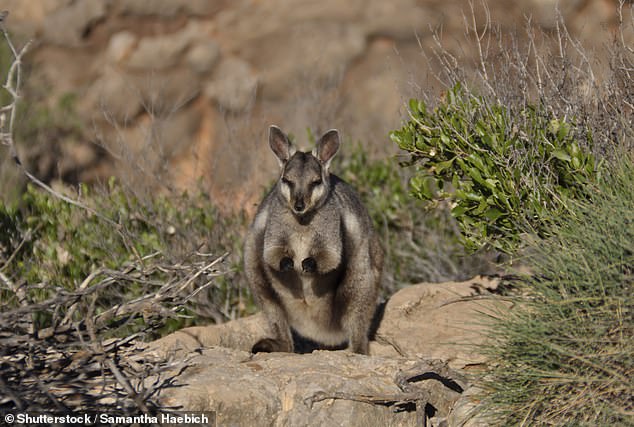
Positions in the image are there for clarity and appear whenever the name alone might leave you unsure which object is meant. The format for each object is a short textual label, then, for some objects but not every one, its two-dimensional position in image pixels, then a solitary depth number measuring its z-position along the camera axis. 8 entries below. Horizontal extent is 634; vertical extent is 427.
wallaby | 13.48
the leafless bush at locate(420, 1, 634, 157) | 12.90
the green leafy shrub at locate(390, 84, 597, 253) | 12.28
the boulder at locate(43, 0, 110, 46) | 29.48
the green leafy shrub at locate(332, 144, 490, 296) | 19.42
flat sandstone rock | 10.46
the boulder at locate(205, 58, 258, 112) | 29.03
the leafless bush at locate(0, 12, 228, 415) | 9.26
